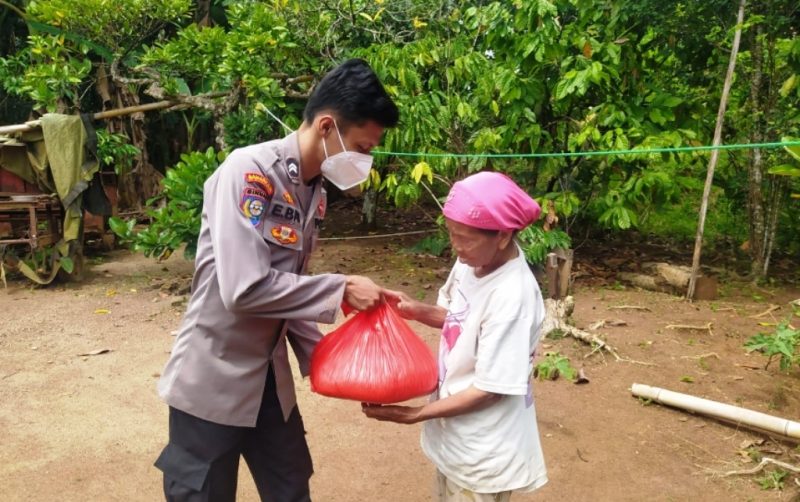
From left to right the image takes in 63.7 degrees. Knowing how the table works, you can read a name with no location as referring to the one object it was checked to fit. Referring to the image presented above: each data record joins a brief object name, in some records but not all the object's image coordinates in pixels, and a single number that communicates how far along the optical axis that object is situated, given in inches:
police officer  63.2
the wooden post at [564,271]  194.1
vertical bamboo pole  203.8
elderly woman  62.7
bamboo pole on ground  122.9
